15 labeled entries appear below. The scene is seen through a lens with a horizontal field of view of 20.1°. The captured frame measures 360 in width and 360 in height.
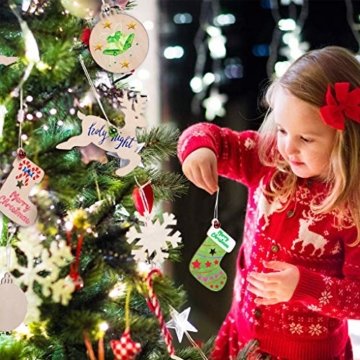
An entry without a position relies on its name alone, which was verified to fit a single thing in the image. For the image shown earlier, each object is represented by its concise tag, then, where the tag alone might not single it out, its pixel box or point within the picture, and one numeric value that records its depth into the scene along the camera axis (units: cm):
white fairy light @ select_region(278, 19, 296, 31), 209
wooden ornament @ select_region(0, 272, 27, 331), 142
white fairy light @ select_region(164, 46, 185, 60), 210
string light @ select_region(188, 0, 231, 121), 210
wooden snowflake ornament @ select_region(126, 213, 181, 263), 148
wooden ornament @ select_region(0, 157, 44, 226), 142
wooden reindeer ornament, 145
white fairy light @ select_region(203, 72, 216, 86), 212
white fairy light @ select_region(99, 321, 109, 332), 149
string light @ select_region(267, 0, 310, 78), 210
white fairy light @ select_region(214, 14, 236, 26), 211
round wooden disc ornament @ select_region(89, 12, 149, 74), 143
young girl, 152
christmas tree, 143
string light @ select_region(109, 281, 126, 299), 153
